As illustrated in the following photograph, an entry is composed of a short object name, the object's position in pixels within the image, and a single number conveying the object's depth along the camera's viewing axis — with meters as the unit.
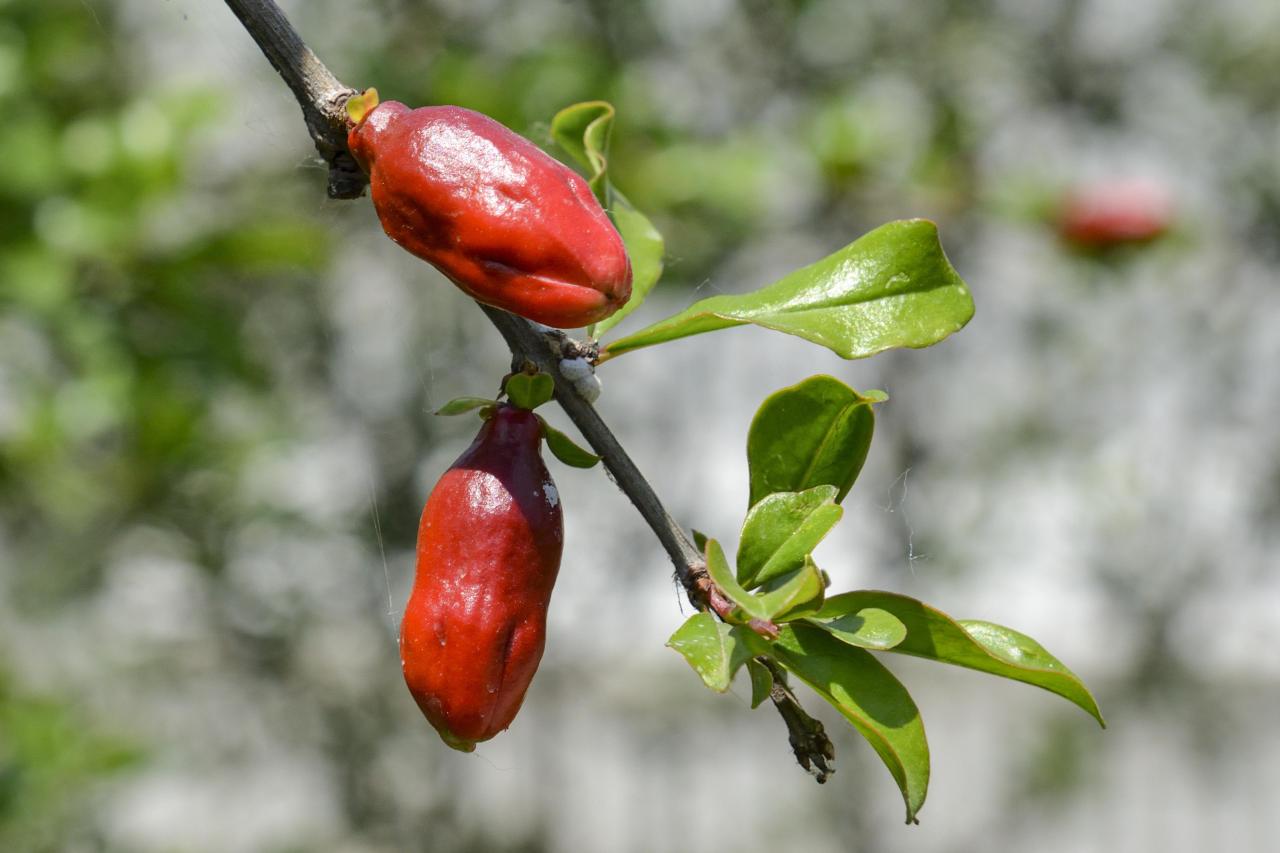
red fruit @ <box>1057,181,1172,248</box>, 1.48
